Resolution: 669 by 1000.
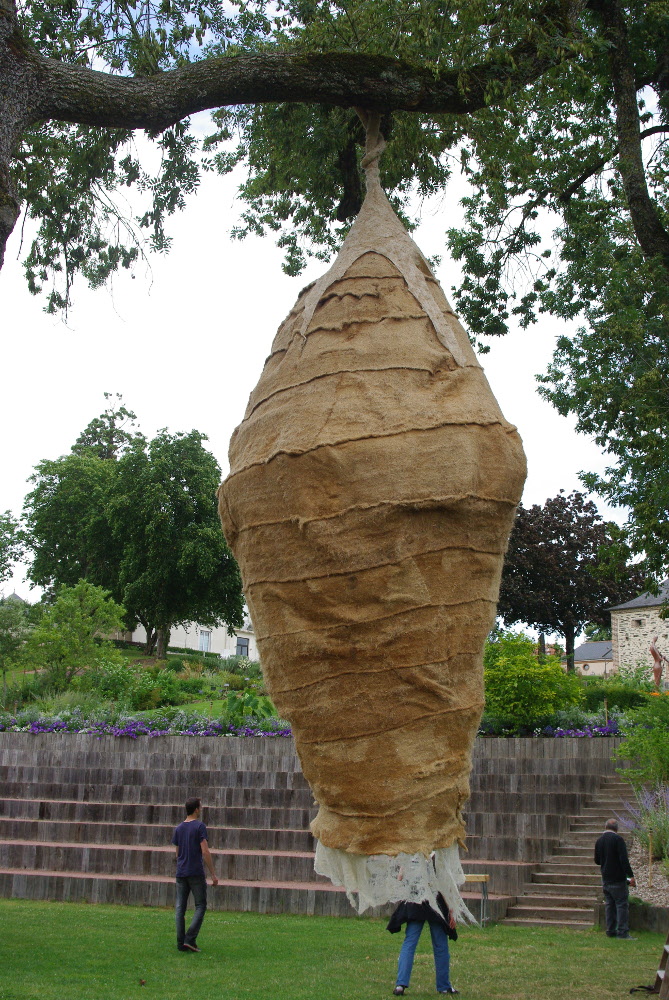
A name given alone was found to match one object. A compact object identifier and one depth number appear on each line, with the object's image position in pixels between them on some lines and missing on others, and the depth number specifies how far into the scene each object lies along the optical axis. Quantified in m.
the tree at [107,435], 47.88
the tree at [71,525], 38.81
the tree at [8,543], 43.94
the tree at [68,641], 22.75
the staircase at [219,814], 10.77
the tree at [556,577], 37.50
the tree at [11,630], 27.56
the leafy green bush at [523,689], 15.58
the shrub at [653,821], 11.32
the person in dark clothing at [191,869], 7.85
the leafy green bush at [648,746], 11.96
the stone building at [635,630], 37.75
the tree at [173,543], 34.62
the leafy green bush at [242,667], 27.83
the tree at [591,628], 41.12
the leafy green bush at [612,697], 20.73
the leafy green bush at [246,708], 16.45
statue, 23.31
